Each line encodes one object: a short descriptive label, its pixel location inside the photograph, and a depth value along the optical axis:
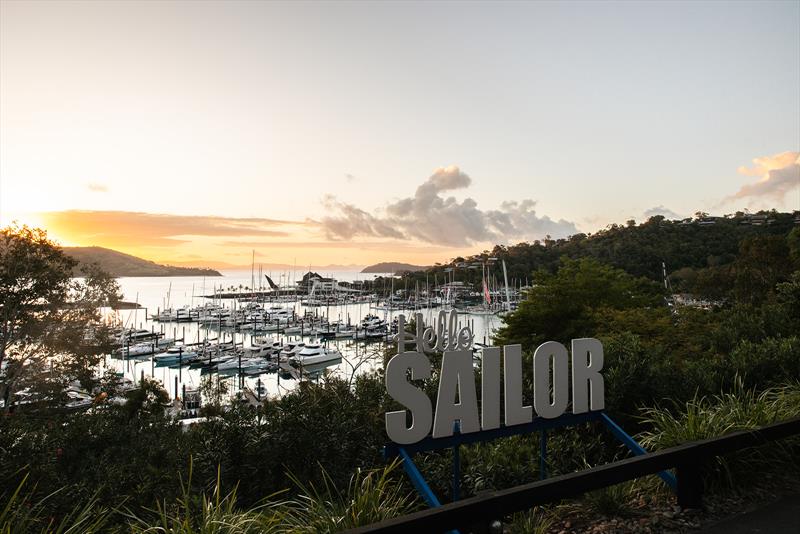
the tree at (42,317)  22.34
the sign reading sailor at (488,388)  4.86
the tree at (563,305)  27.30
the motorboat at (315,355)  65.04
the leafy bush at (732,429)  4.70
